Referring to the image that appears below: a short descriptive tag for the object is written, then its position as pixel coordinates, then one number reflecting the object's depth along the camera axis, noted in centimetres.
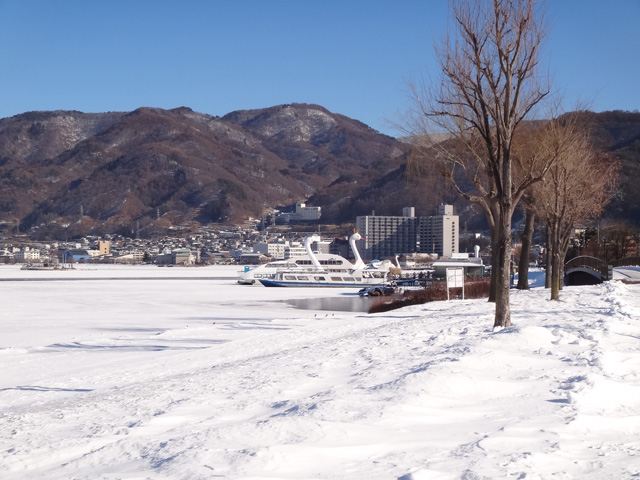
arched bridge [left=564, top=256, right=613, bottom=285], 3606
